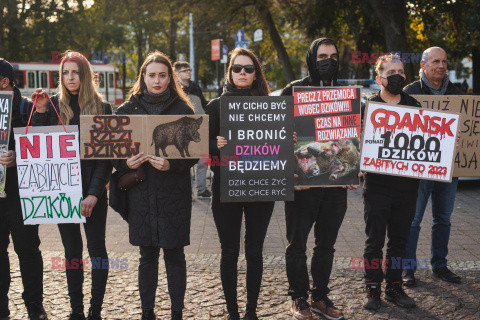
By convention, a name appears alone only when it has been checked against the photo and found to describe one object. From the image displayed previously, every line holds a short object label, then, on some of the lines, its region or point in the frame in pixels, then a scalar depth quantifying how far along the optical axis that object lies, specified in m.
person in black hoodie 4.09
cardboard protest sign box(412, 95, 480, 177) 4.77
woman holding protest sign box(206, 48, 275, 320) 3.93
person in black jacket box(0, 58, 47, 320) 4.04
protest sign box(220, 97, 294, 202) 3.88
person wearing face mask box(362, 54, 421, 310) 4.35
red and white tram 31.86
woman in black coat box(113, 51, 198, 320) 3.84
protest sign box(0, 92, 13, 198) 3.93
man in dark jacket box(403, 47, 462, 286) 4.82
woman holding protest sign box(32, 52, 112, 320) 3.97
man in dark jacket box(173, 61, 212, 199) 8.25
